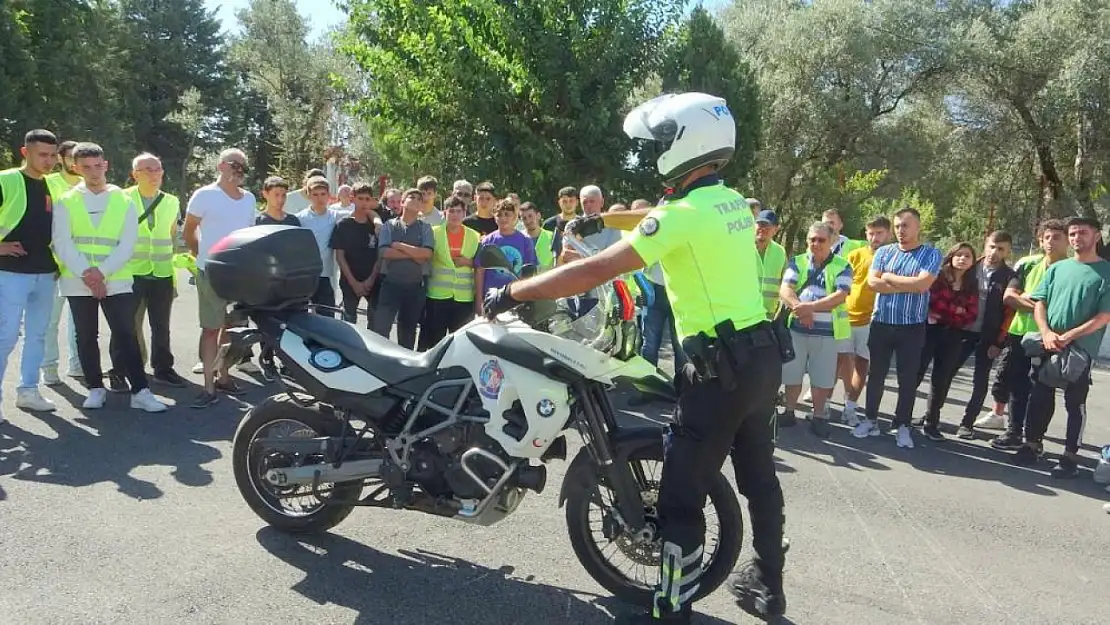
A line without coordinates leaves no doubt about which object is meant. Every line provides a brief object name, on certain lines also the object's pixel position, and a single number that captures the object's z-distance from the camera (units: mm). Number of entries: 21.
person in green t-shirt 5711
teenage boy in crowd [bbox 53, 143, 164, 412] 5723
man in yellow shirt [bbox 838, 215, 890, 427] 6984
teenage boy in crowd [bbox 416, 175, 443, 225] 7401
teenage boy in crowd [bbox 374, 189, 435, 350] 6832
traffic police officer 2805
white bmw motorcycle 3250
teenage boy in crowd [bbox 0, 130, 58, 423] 5559
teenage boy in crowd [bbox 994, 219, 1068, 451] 6309
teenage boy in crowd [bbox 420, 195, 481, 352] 6895
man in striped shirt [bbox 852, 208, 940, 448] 6270
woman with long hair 6668
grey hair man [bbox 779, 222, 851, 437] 6316
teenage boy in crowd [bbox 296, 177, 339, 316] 7020
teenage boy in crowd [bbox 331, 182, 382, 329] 7105
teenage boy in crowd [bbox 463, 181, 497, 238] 7836
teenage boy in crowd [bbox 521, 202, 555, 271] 7473
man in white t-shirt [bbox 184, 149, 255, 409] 6301
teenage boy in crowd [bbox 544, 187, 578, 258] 7938
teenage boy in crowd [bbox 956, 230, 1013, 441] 6887
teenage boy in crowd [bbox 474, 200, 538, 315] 6828
